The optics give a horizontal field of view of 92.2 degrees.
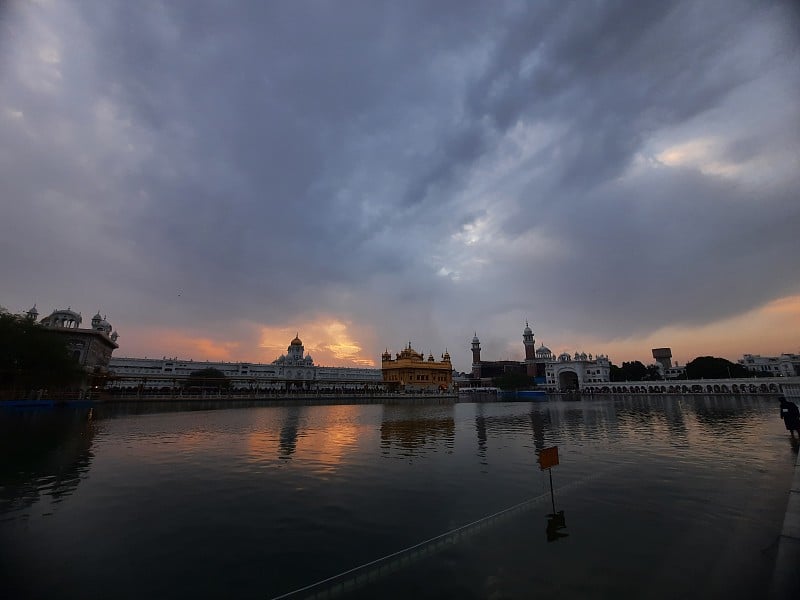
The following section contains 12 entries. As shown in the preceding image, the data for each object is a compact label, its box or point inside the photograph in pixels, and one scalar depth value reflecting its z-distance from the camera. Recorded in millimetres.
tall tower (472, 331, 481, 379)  194125
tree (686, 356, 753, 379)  103812
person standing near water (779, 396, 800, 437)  20062
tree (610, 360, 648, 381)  127750
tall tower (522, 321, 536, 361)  181125
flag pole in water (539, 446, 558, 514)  9715
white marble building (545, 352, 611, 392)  143625
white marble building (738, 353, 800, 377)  139125
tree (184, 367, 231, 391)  96862
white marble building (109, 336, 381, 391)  111688
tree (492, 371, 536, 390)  136000
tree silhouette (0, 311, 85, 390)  42594
